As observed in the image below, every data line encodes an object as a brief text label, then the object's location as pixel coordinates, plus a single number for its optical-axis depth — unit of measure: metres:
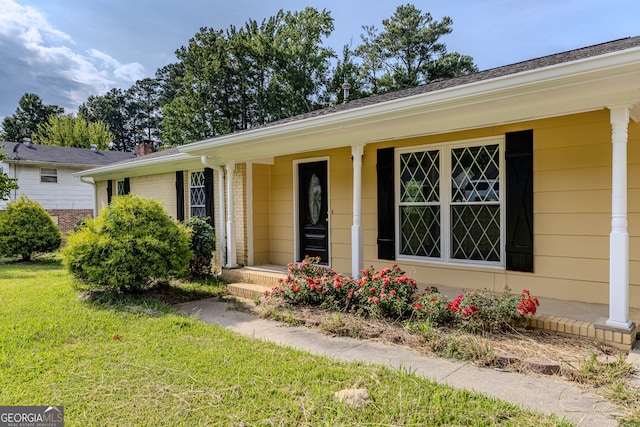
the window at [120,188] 10.71
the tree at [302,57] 21.97
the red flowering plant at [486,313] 3.59
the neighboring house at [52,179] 16.33
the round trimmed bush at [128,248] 5.33
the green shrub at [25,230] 9.67
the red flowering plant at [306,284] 4.79
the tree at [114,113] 40.62
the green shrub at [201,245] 6.96
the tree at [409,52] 21.77
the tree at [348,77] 22.25
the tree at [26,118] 37.03
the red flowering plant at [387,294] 4.13
